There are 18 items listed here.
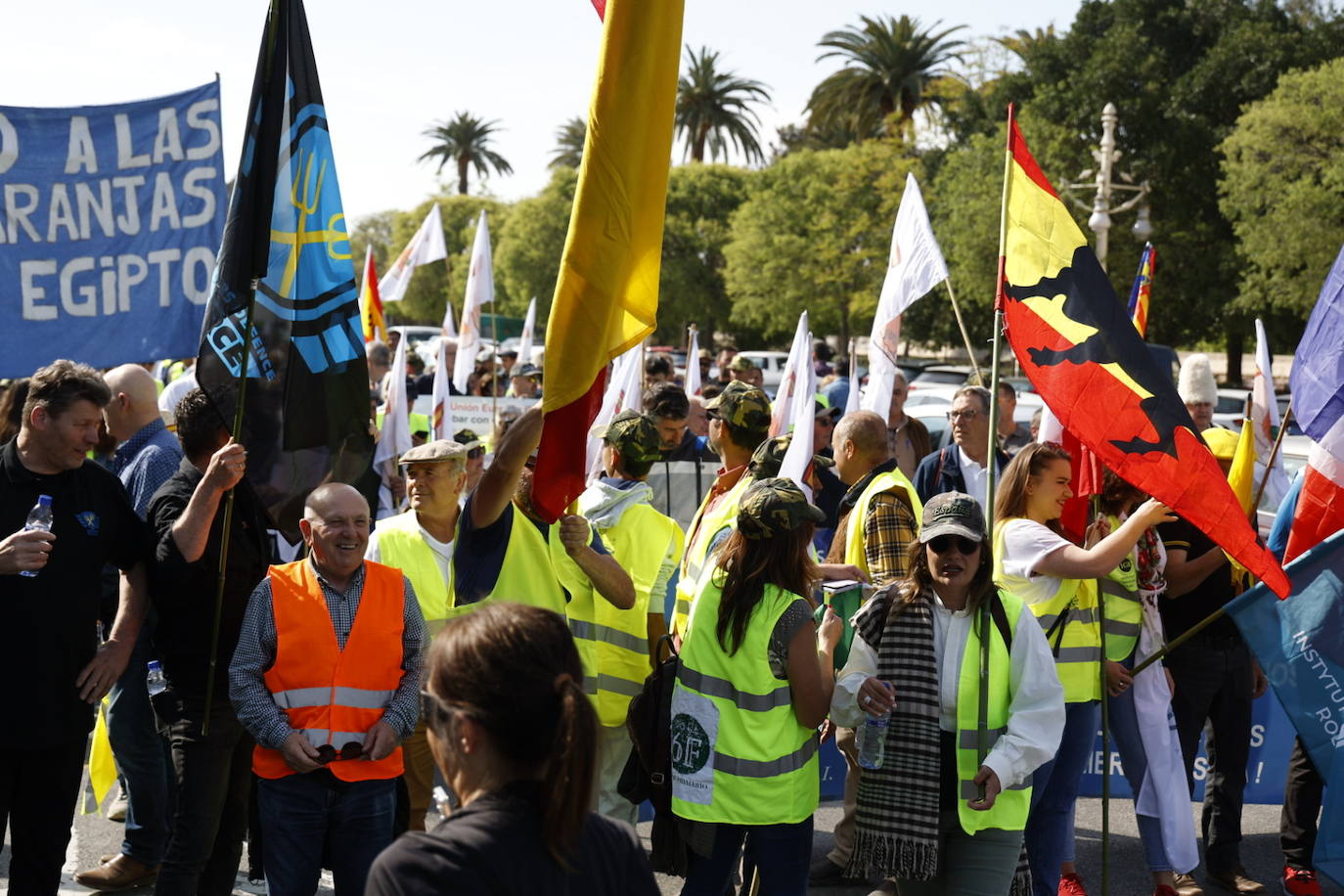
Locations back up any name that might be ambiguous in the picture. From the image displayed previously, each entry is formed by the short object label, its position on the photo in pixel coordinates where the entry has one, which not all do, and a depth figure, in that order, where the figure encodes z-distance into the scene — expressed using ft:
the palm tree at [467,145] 247.50
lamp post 67.46
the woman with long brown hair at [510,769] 6.66
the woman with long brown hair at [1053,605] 16.33
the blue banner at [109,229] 17.47
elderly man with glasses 22.44
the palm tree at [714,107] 192.24
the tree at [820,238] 125.49
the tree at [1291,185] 89.10
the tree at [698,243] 161.68
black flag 14.46
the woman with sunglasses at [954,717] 13.35
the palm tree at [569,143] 211.61
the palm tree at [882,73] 159.84
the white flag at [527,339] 53.52
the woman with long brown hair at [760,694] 13.35
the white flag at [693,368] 44.02
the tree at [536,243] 177.37
